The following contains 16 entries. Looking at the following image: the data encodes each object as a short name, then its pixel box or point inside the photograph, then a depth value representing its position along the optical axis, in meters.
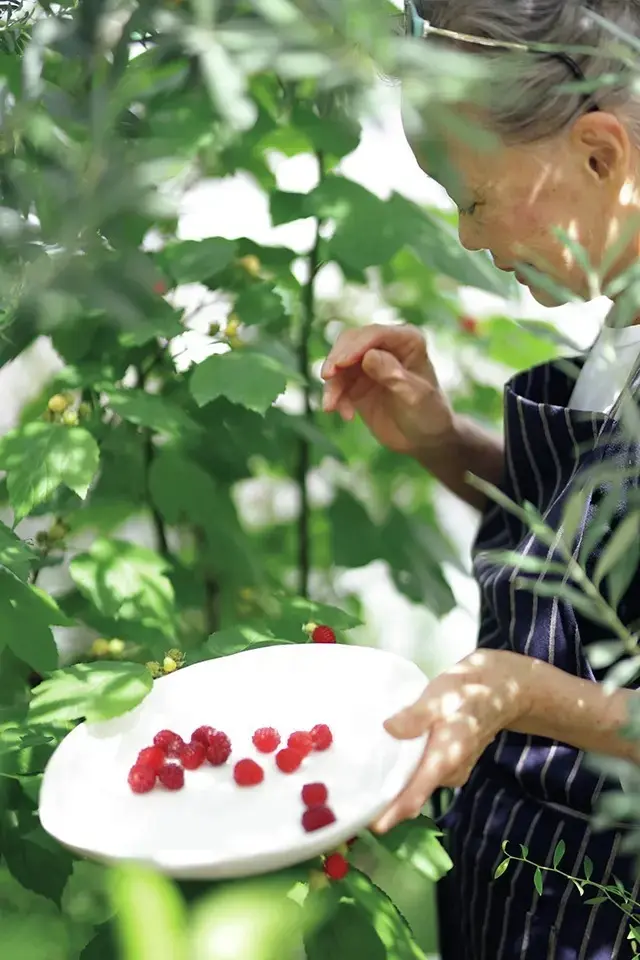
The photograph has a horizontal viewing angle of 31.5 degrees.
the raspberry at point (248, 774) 0.97
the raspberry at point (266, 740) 1.01
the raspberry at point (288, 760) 0.97
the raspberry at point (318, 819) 0.85
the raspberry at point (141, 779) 0.95
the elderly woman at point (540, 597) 0.98
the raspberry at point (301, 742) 0.99
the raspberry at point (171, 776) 0.96
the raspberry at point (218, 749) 1.00
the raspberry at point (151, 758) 0.97
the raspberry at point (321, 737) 1.00
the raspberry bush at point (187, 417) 0.78
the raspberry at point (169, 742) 0.99
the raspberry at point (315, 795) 0.91
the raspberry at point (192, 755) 0.98
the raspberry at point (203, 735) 1.00
